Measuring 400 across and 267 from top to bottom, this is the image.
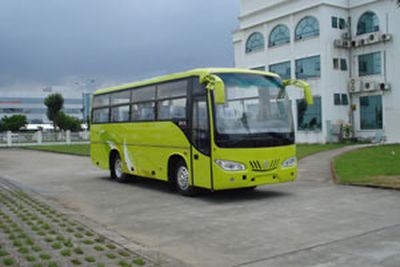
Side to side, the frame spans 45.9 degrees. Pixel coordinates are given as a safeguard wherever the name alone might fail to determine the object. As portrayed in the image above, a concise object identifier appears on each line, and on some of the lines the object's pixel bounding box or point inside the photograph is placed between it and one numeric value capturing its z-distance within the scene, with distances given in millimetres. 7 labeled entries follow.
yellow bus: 10523
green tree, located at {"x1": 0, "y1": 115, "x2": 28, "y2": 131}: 86375
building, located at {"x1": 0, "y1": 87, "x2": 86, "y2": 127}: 123556
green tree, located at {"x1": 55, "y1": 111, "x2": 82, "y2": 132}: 73112
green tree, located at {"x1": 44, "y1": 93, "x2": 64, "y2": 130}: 64062
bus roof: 11108
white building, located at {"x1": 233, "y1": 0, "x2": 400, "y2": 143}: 31062
